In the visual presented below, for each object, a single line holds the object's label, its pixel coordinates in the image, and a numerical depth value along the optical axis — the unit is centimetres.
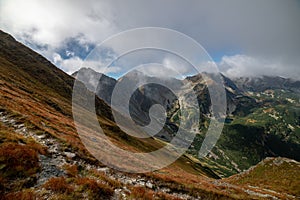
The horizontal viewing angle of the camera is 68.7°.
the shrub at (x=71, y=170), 1513
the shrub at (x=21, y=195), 1034
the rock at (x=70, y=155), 1880
